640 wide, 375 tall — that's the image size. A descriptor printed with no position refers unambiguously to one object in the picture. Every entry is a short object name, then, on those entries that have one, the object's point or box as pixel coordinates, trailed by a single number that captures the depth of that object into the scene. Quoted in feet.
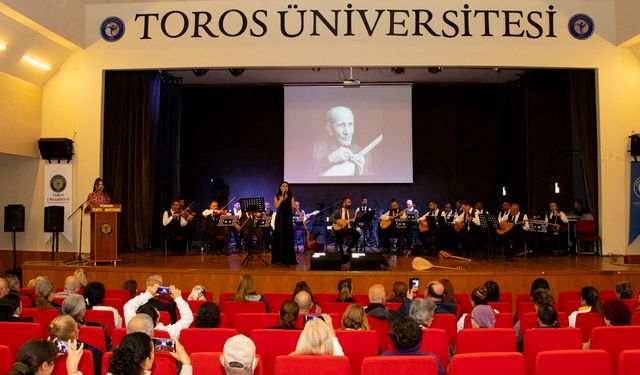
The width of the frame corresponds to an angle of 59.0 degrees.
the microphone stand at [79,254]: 33.32
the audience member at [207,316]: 13.78
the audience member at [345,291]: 18.45
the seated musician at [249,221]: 33.60
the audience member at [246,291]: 18.15
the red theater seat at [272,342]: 12.49
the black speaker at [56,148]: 37.96
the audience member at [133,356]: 8.63
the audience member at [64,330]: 10.86
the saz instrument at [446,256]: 38.09
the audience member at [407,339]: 10.73
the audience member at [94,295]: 16.99
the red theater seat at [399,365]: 10.02
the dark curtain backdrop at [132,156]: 41.86
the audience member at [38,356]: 9.11
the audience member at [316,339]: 10.38
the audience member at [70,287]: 18.48
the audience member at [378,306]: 15.69
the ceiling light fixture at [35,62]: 36.37
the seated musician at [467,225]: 40.00
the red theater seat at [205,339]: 12.57
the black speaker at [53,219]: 36.81
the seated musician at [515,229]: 37.40
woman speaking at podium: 33.30
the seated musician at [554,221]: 39.55
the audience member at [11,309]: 14.24
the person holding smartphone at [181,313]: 13.37
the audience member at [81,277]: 20.05
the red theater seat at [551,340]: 12.81
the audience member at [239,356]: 9.16
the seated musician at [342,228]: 38.37
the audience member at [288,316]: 13.39
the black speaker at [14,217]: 37.88
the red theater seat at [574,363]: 10.53
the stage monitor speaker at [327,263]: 30.01
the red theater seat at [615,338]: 12.85
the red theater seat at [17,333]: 12.73
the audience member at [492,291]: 18.71
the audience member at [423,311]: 14.05
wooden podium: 32.58
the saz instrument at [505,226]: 37.73
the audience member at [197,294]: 19.42
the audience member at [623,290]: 18.83
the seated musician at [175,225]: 39.63
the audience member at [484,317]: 15.17
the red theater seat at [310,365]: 10.00
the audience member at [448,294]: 18.71
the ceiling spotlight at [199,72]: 49.32
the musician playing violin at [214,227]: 41.11
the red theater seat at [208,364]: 10.43
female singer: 32.27
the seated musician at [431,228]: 40.83
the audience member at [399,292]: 19.39
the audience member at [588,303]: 16.25
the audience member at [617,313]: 14.34
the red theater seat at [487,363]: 10.30
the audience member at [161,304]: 16.33
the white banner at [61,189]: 38.47
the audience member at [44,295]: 16.29
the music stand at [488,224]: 37.73
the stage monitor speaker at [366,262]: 30.22
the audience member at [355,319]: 13.29
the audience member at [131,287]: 20.06
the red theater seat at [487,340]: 12.87
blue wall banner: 37.65
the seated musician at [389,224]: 41.57
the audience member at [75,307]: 13.84
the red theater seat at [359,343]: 12.48
